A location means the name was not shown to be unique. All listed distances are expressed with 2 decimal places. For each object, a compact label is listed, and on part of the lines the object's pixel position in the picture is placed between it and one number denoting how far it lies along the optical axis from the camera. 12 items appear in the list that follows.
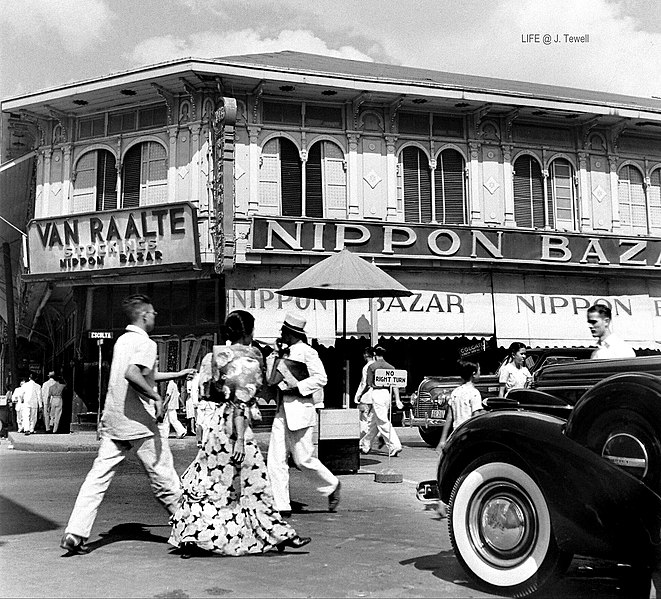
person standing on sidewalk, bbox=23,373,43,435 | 21.44
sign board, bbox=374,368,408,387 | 13.05
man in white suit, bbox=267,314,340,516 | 7.42
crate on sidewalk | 10.54
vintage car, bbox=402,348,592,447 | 14.57
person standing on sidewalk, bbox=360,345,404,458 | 13.08
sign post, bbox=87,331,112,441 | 19.33
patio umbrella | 11.29
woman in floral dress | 5.62
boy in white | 9.86
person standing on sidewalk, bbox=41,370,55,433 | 22.64
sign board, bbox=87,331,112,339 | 19.33
